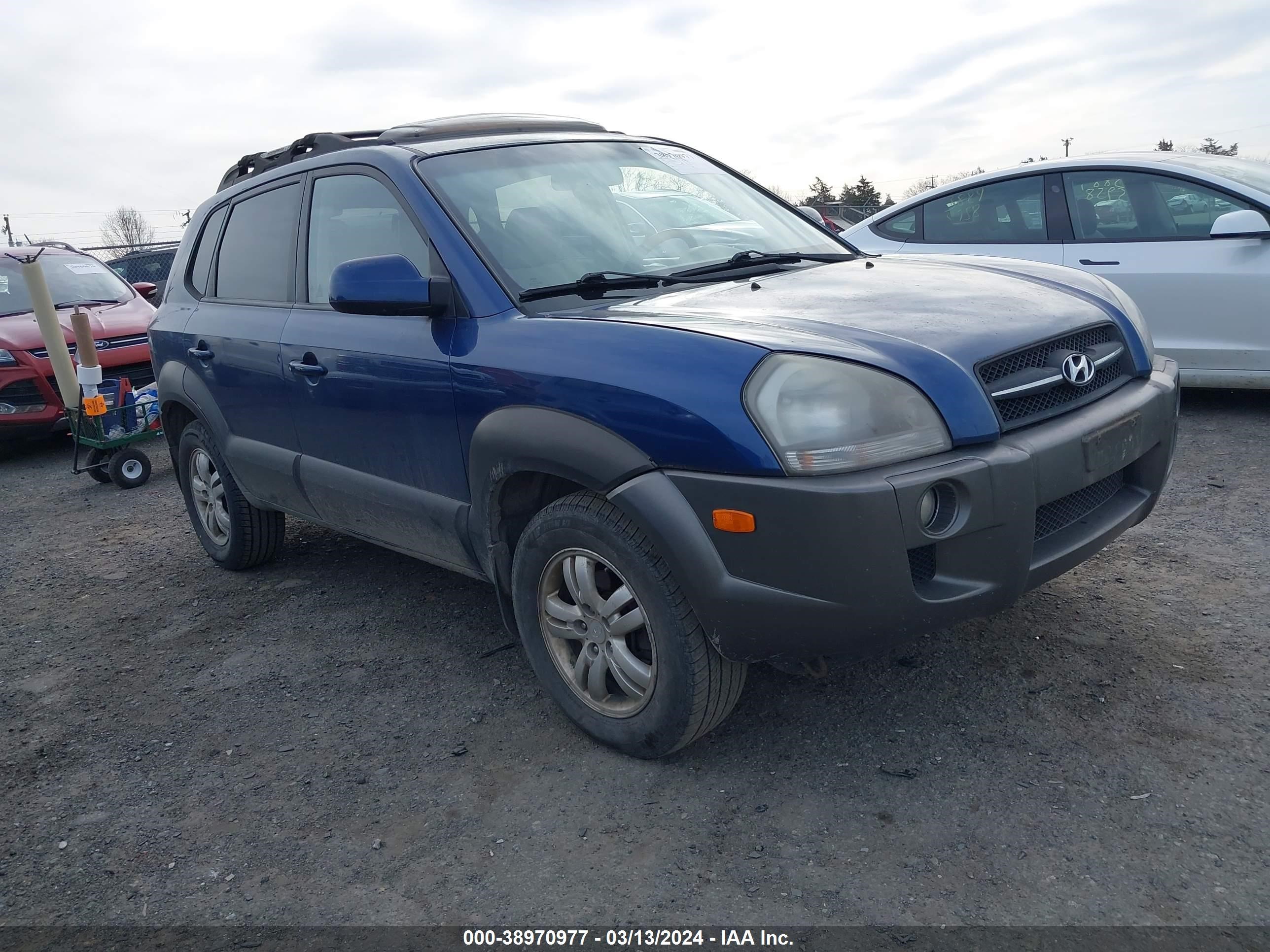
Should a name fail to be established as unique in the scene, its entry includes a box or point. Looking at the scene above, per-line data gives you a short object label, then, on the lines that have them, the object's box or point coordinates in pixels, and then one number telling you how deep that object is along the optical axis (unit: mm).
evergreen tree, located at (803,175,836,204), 33562
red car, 8430
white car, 5551
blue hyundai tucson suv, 2432
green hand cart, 7207
